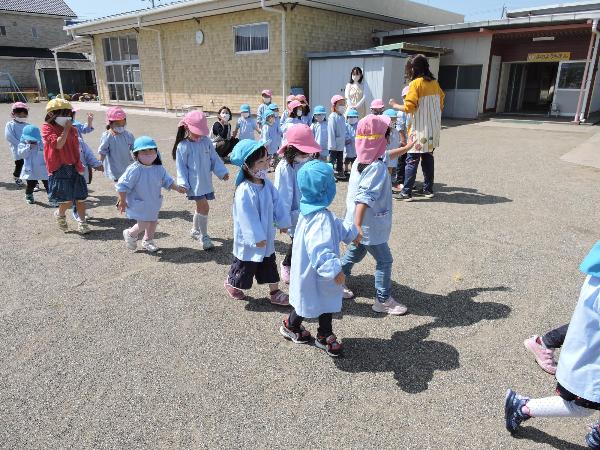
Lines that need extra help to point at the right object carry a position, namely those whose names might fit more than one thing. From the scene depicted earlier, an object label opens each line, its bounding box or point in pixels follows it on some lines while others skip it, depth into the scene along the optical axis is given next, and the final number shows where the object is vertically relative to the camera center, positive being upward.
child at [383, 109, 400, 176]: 6.84 -0.80
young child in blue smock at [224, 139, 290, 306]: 3.38 -1.08
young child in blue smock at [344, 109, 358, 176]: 7.73 -0.87
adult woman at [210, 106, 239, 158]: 9.54 -1.10
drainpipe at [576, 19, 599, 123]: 14.93 +0.10
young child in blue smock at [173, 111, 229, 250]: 4.66 -0.84
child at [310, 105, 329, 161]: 7.80 -0.76
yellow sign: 16.60 +0.96
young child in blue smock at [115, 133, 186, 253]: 4.62 -1.08
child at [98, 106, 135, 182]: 5.76 -0.85
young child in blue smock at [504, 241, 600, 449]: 1.95 -1.24
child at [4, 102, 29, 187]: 6.95 -0.66
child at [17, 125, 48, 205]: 6.43 -1.02
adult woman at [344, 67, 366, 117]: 10.30 -0.22
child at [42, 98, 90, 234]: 5.03 -0.89
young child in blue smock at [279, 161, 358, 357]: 2.64 -1.02
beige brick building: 15.30 +1.58
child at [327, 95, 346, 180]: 7.56 -0.77
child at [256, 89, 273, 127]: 9.68 -0.51
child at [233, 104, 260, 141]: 9.37 -0.91
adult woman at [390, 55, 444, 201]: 6.25 -0.46
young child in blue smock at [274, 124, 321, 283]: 3.32 -0.72
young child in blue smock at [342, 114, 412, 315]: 3.29 -0.88
